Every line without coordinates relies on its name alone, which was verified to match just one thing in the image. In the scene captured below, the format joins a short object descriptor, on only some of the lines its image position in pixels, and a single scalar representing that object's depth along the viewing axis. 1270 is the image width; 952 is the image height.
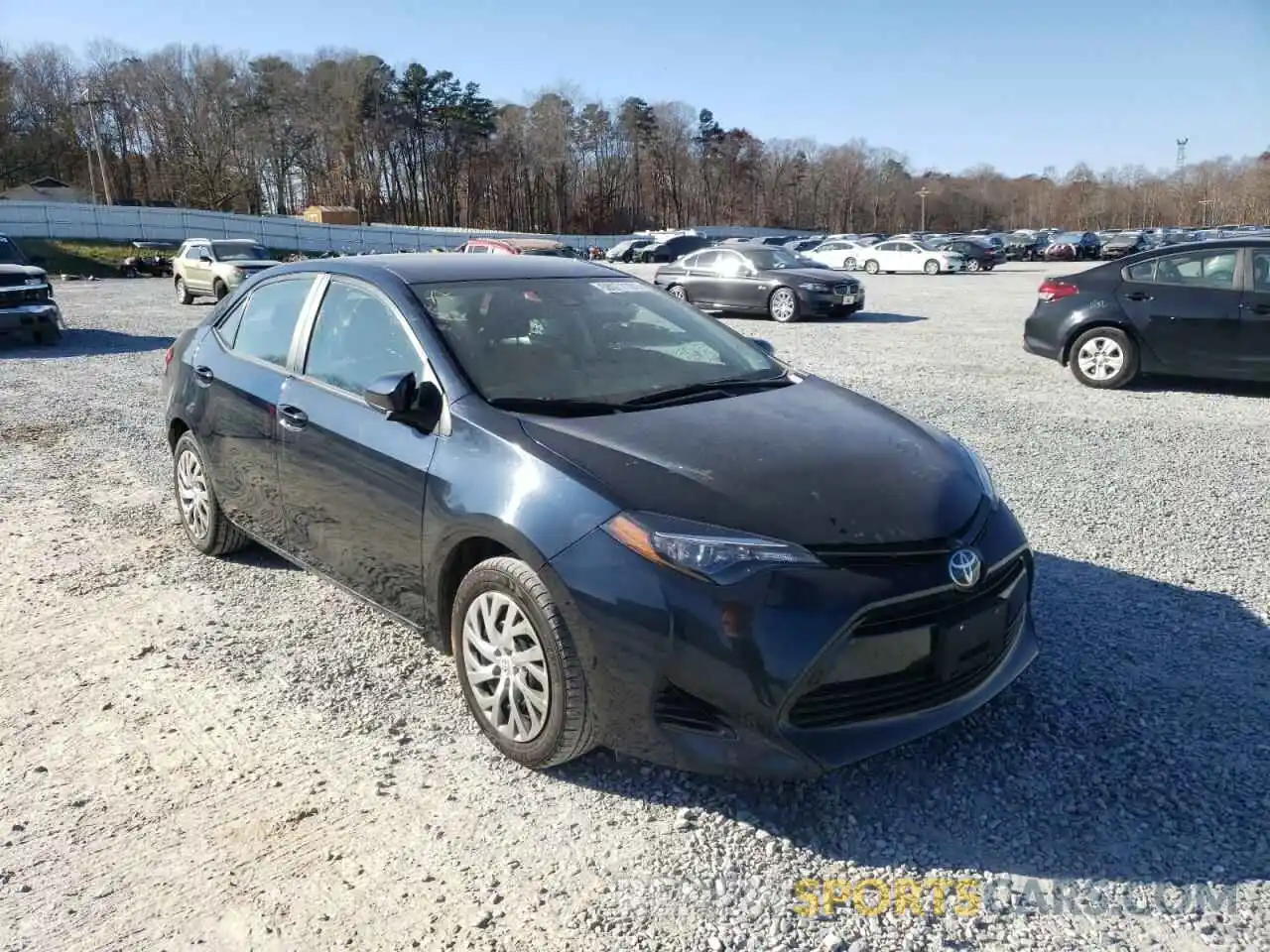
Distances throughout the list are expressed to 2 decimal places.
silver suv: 20.55
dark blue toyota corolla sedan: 2.60
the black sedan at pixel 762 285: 17.78
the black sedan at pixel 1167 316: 9.08
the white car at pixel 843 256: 40.50
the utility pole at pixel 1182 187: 128.38
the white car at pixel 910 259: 38.06
